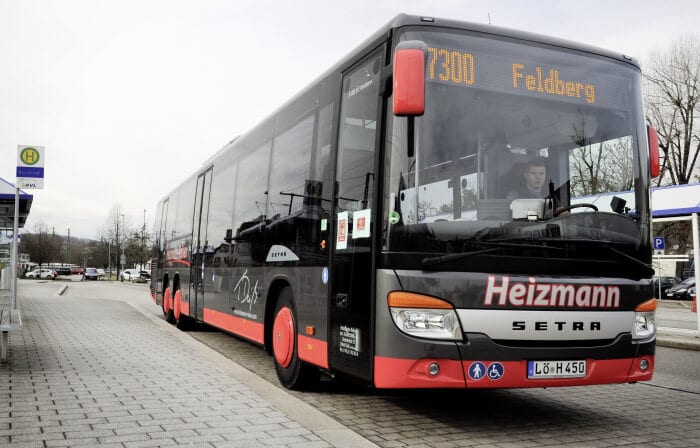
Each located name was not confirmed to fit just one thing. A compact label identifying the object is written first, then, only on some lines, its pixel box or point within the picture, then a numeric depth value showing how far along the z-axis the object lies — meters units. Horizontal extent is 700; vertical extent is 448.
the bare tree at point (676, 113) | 36.69
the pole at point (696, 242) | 13.86
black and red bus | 5.02
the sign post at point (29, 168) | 9.90
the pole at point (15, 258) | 9.44
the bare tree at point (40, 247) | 83.88
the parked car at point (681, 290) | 35.84
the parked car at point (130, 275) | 70.25
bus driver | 5.34
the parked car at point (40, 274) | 76.81
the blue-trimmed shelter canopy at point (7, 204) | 10.66
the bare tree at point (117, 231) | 84.31
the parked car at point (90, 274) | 75.19
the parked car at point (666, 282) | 37.47
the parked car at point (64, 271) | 95.06
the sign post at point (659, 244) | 25.62
